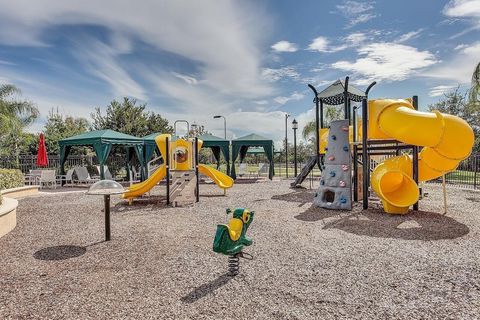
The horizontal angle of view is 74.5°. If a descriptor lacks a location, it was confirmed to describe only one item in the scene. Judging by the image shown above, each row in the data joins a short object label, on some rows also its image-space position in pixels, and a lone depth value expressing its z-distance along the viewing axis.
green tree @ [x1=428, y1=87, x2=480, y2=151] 33.29
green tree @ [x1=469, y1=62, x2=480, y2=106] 16.88
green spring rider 4.11
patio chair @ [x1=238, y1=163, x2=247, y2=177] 23.65
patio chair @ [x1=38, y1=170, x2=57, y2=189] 16.48
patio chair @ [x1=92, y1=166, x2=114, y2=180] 19.12
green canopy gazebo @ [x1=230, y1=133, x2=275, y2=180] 21.23
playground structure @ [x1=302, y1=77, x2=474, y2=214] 7.75
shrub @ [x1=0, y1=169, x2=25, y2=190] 11.95
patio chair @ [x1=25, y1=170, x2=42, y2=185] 16.86
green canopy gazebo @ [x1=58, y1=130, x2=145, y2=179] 16.64
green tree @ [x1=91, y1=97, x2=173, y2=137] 30.28
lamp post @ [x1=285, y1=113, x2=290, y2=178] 31.25
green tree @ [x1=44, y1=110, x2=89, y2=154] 28.67
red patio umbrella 17.52
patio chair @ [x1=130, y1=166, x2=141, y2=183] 20.50
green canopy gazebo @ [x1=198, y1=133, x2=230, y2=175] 21.19
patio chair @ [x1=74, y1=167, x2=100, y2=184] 18.06
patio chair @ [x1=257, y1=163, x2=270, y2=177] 25.04
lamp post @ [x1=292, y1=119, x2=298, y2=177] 24.58
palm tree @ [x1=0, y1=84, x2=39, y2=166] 22.15
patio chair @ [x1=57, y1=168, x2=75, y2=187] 17.82
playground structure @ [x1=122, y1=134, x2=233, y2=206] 10.71
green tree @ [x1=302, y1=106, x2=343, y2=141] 34.84
